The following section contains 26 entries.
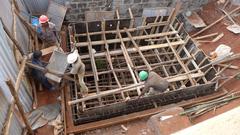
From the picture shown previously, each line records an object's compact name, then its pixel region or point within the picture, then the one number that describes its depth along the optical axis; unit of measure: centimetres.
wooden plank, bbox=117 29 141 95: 523
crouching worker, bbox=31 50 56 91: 452
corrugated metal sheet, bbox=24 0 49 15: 587
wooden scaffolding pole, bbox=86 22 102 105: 495
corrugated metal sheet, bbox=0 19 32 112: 357
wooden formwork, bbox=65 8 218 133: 490
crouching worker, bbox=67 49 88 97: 438
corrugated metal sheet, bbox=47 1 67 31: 584
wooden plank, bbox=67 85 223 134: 455
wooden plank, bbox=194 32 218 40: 663
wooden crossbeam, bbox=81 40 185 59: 558
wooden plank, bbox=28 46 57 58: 537
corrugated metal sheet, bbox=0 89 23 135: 339
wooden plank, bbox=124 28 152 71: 536
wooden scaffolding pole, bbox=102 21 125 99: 524
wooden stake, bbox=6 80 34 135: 329
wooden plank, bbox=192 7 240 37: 676
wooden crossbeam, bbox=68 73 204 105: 453
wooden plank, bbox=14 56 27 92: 374
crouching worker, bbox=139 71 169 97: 470
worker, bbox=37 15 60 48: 503
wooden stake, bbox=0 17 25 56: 388
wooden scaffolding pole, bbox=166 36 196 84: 545
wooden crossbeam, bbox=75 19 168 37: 581
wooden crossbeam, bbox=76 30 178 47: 563
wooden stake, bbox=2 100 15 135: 330
